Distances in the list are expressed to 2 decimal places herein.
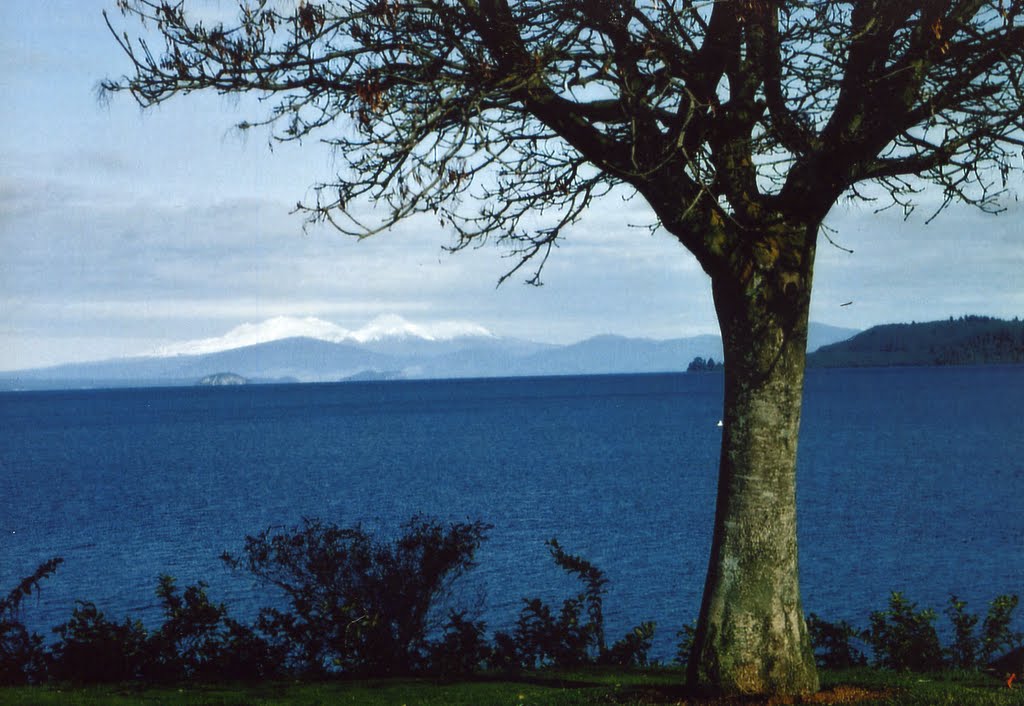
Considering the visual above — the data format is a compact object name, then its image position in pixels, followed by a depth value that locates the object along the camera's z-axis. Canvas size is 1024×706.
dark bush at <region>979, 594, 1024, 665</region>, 14.08
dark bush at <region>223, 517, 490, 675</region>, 13.41
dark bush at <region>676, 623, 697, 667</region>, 14.05
